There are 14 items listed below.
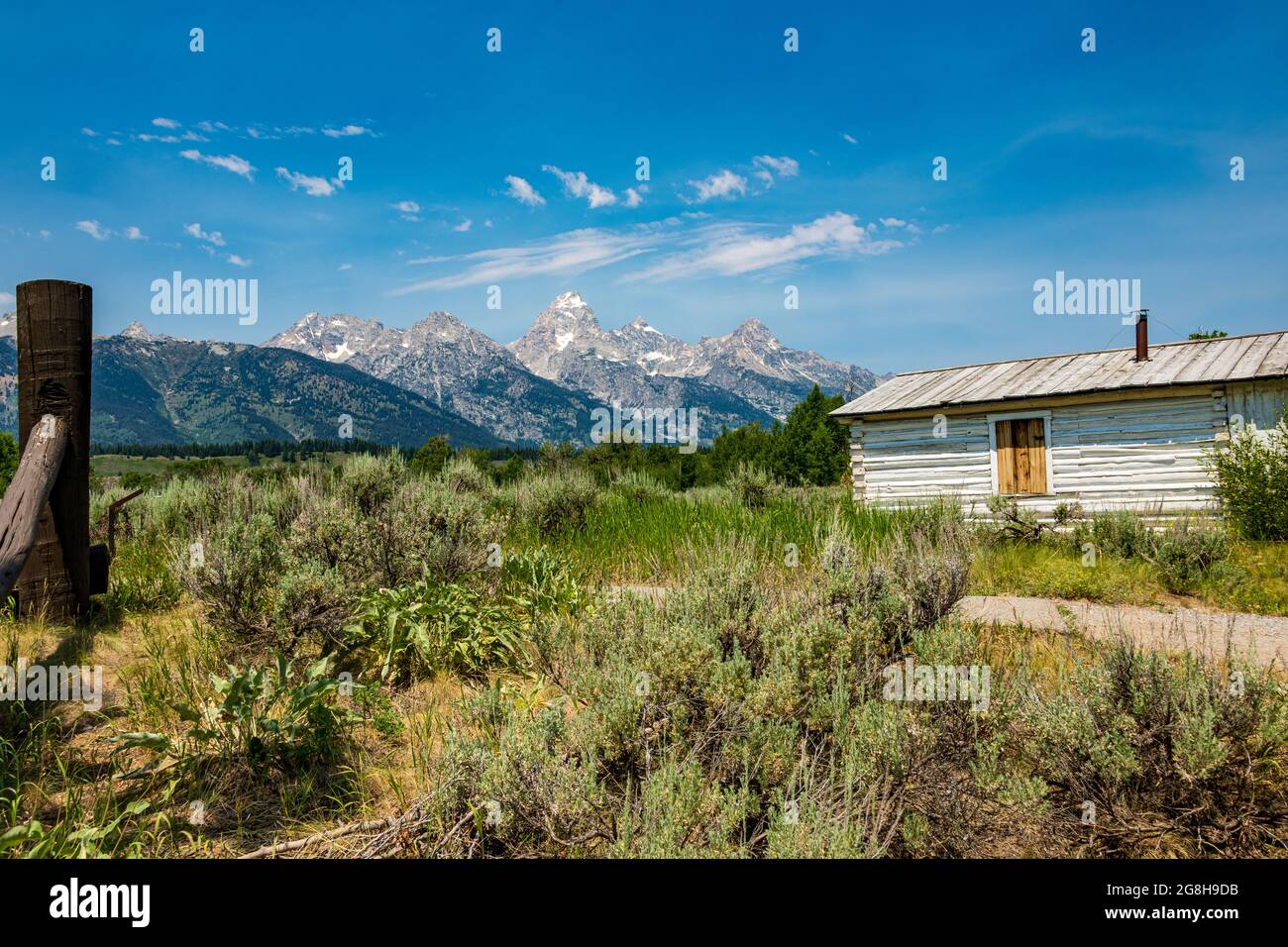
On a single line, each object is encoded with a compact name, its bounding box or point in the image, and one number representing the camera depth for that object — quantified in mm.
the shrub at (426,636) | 4176
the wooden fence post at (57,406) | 4570
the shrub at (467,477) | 10109
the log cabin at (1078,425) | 13758
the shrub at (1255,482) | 11562
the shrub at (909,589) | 3840
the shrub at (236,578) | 4410
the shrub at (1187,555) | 8594
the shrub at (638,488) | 10688
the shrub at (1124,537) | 10156
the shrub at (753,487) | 13508
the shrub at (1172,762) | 2555
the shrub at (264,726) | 2973
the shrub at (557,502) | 9227
